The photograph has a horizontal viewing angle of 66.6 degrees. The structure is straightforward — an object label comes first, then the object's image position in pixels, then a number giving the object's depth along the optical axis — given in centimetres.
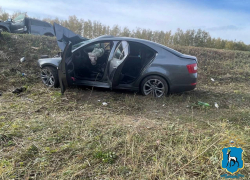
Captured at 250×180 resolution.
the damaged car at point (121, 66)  479
